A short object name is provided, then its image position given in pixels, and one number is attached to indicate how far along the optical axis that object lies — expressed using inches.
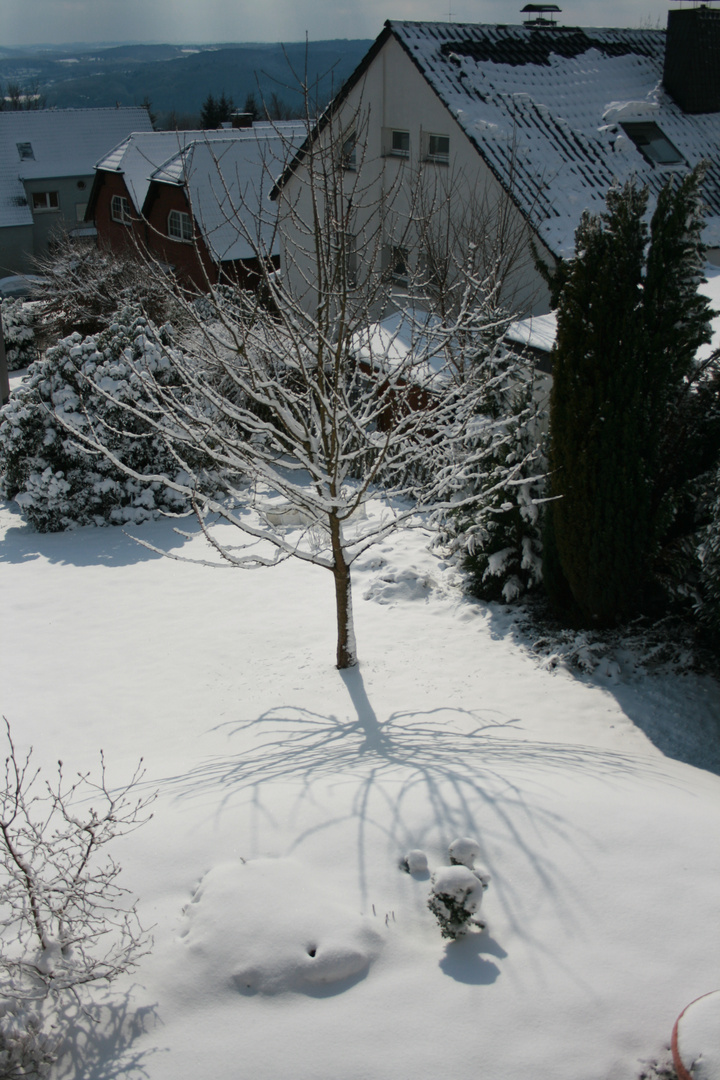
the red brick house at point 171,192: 923.4
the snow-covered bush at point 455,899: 128.4
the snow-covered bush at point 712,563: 251.6
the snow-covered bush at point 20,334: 933.8
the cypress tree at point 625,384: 267.3
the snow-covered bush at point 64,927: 126.7
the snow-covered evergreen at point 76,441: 476.4
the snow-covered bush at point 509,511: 329.4
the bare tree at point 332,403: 247.3
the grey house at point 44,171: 1454.2
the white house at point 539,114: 542.9
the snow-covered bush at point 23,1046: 114.1
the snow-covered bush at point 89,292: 676.1
